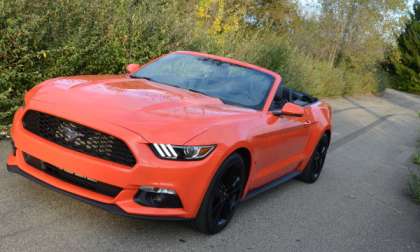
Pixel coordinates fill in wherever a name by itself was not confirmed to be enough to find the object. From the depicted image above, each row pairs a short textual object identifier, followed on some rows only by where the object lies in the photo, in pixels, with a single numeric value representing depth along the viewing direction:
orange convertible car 4.10
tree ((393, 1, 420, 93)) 52.47
